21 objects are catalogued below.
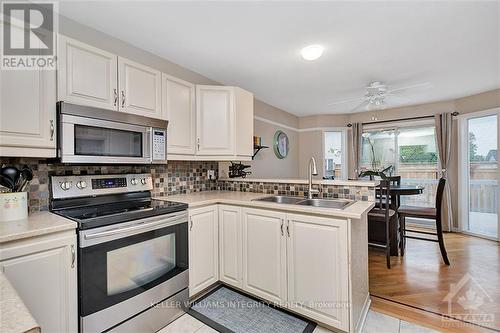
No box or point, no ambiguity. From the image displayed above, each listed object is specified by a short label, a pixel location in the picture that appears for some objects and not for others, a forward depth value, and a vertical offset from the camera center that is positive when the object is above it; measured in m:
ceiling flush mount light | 2.26 +1.13
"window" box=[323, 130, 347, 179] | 5.39 +0.32
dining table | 3.00 -0.82
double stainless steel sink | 1.95 -0.31
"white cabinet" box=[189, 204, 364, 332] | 1.59 -0.73
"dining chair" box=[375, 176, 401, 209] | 3.16 -0.47
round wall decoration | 4.54 +0.46
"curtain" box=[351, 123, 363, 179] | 5.17 +0.50
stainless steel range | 1.41 -0.57
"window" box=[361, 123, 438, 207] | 4.53 +0.23
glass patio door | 3.76 -0.14
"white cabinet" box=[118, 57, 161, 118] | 1.89 +0.68
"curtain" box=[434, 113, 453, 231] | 4.21 +0.26
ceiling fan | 3.34 +1.14
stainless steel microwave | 1.54 +0.24
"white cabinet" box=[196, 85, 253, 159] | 2.49 +0.50
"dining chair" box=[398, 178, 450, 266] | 2.87 -0.62
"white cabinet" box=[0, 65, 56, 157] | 1.34 +0.34
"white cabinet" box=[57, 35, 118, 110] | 1.58 +0.67
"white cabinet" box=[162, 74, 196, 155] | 2.22 +0.53
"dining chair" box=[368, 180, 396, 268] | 2.71 -0.57
